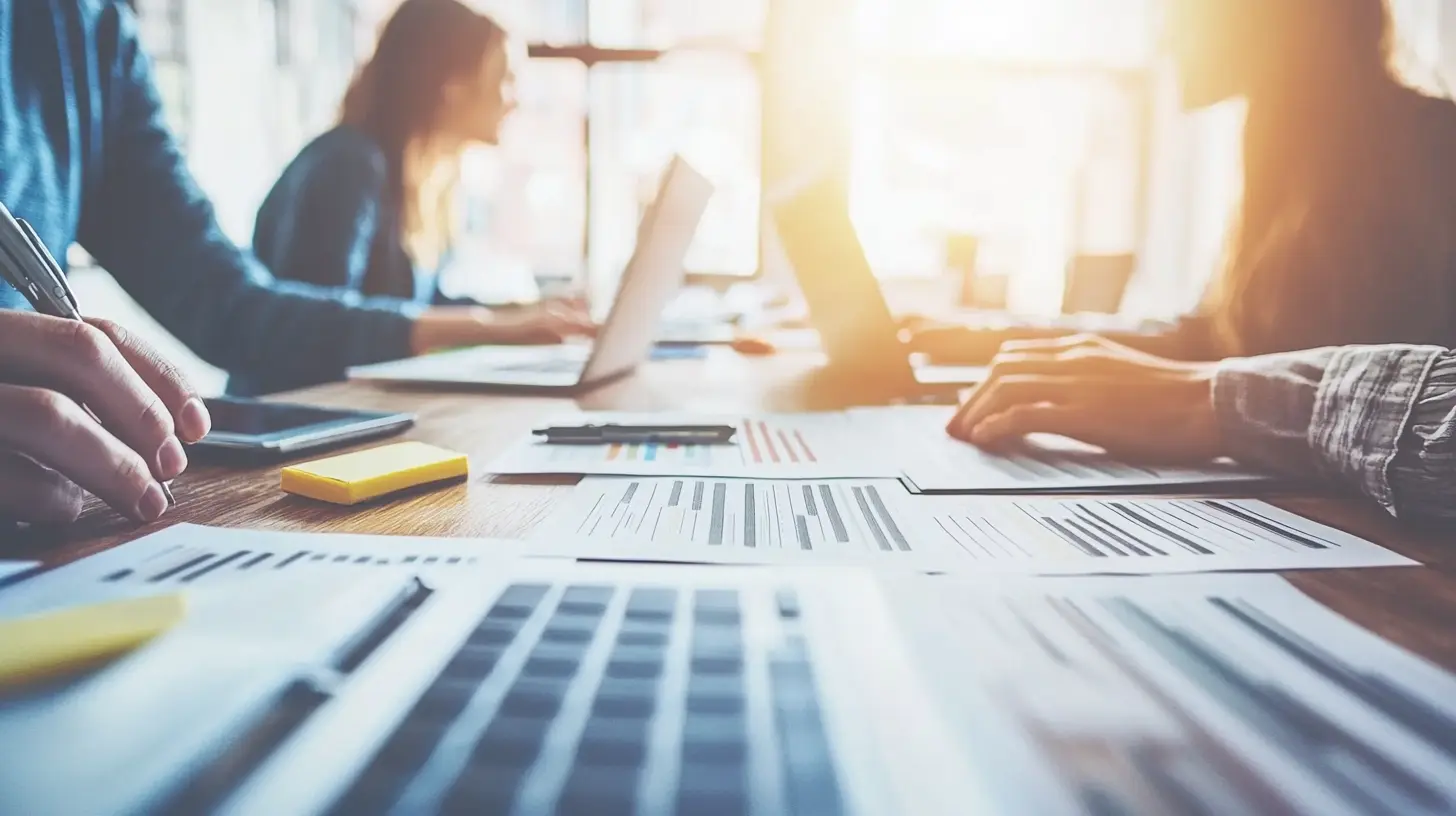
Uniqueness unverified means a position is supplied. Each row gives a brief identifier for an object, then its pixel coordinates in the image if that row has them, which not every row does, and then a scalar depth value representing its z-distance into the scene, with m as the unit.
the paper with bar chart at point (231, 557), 0.33
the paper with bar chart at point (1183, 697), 0.21
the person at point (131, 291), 0.39
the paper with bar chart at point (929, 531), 0.37
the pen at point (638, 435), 0.64
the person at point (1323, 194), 1.23
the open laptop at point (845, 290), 0.99
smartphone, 0.55
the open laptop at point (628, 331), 0.93
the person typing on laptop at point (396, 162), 1.58
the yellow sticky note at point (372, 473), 0.46
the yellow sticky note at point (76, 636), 0.25
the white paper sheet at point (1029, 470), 0.52
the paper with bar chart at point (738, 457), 0.55
